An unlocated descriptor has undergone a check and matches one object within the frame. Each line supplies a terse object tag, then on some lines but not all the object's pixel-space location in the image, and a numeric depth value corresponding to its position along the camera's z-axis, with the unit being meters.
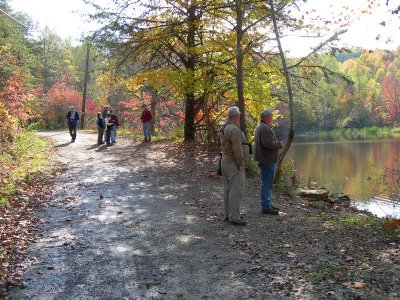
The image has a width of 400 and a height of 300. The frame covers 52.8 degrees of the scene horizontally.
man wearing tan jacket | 6.99
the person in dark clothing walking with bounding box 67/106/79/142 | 20.31
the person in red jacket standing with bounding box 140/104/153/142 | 19.58
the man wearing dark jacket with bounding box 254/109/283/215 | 7.74
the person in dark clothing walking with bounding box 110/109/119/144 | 19.13
